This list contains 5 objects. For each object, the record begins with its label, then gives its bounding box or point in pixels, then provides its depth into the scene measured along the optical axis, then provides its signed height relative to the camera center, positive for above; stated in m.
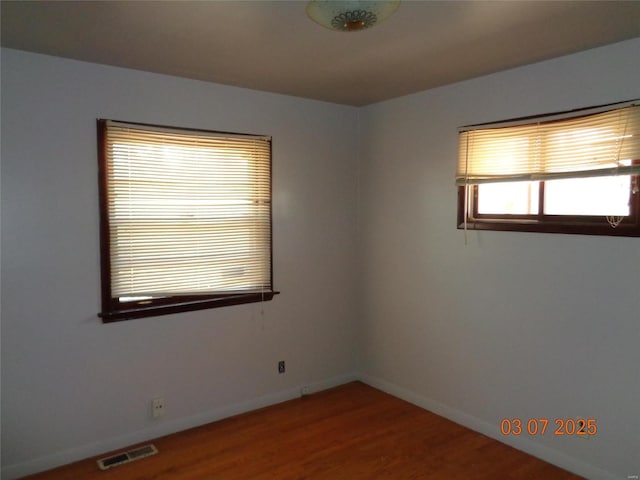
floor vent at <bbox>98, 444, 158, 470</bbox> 2.79 -1.52
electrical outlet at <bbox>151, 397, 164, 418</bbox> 3.10 -1.30
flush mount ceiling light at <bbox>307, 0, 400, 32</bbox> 1.69 +0.82
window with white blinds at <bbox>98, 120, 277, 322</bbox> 2.91 +0.01
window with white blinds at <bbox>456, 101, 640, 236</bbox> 2.49 +0.31
